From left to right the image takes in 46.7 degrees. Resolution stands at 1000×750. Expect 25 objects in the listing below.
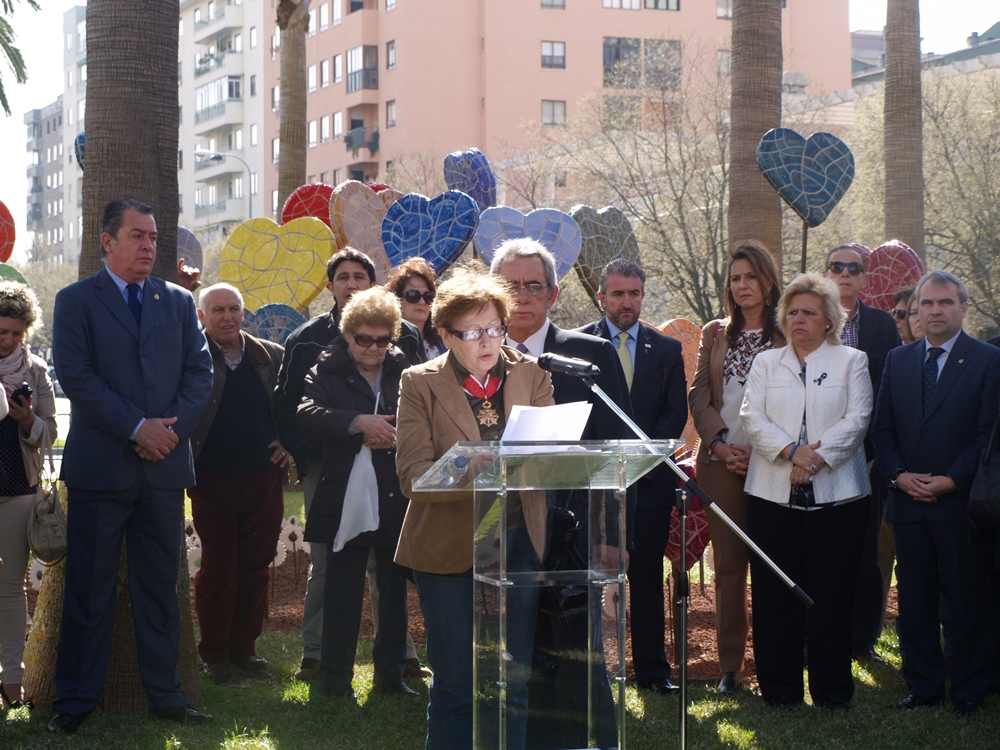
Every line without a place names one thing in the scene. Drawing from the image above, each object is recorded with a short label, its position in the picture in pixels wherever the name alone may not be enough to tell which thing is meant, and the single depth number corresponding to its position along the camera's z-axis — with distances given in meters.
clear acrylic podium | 4.20
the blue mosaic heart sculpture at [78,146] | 11.24
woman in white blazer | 6.53
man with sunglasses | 7.48
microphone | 4.69
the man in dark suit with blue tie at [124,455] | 6.07
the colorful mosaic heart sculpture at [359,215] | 12.25
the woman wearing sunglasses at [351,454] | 6.73
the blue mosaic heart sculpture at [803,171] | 9.81
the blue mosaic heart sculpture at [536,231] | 10.49
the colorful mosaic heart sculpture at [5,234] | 11.67
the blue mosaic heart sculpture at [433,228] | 10.41
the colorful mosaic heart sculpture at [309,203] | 13.66
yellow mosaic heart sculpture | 12.29
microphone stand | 4.55
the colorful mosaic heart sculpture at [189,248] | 11.68
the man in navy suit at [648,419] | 7.20
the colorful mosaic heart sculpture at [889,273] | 10.84
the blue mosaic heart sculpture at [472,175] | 12.35
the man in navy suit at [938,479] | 6.56
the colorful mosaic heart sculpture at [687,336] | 10.91
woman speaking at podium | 4.72
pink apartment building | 59.06
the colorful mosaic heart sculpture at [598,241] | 11.45
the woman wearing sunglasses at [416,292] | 7.80
